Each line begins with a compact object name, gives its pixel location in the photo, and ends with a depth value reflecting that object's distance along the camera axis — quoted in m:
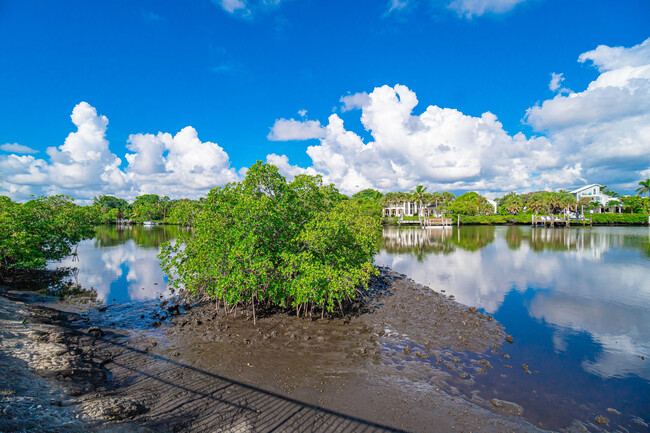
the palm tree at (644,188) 89.59
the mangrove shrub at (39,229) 20.84
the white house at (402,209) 114.89
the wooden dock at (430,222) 96.88
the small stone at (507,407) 8.73
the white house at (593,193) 114.12
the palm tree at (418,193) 97.44
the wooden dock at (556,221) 87.31
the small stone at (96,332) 13.33
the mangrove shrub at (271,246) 13.80
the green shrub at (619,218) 85.50
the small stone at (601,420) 8.58
